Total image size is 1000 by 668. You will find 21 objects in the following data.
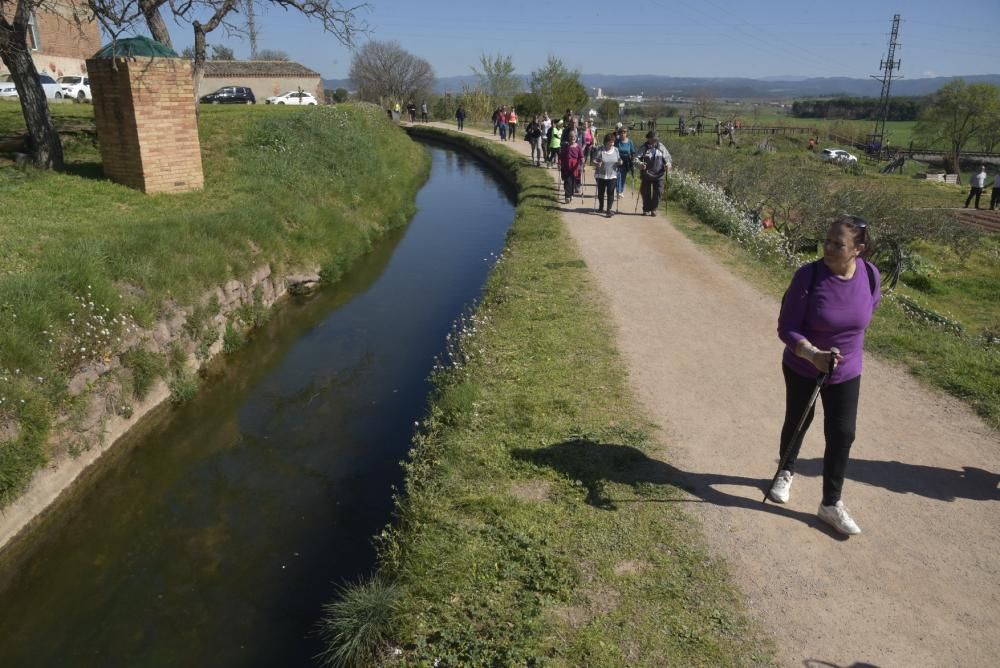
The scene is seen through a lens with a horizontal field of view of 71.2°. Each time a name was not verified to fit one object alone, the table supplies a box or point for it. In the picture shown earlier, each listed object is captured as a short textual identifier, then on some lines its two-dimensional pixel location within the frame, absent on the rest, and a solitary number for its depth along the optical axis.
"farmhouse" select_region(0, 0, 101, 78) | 38.94
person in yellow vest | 19.84
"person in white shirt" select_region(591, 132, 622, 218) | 14.01
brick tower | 11.36
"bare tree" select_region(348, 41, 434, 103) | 63.16
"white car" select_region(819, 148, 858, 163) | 44.77
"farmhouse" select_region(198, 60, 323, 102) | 48.28
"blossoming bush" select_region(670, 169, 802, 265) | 12.27
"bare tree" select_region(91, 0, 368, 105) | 16.87
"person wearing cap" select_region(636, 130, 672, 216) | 13.74
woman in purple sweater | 4.01
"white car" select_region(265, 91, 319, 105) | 42.31
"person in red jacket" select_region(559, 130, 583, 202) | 15.21
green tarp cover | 11.23
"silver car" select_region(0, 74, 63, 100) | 30.11
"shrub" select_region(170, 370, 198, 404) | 7.86
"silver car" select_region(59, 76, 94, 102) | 32.36
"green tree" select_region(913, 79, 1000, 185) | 53.41
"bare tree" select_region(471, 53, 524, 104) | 53.81
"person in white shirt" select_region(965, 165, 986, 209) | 25.88
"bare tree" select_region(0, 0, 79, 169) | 12.05
